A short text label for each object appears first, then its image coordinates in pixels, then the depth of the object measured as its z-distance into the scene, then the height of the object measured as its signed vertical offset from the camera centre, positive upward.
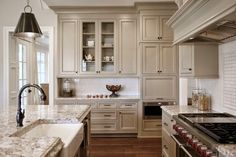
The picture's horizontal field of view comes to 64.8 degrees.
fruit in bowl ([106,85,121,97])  4.01 -0.22
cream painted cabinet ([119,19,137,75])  3.92 +0.66
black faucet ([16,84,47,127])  1.50 -0.32
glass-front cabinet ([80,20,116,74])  3.94 +0.66
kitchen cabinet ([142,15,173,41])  3.79 +0.99
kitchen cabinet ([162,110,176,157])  2.12 -0.74
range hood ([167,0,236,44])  1.18 +0.45
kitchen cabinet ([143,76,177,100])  3.77 -0.21
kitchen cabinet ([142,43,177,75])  3.79 +0.38
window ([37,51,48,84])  5.95 +0.38
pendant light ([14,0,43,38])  2.00 +0.56
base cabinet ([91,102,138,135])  3.81 -0.83
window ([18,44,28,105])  4.20 +0.26
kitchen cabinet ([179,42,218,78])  2.19 +0.21
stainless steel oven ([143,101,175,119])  3.78 -0.64
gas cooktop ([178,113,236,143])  1.25 -0.40
